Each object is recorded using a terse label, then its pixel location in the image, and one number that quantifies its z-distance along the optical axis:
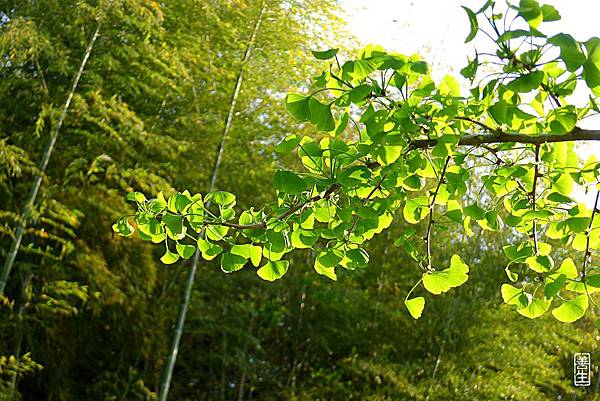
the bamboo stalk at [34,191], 3.71
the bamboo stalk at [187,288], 4.72
